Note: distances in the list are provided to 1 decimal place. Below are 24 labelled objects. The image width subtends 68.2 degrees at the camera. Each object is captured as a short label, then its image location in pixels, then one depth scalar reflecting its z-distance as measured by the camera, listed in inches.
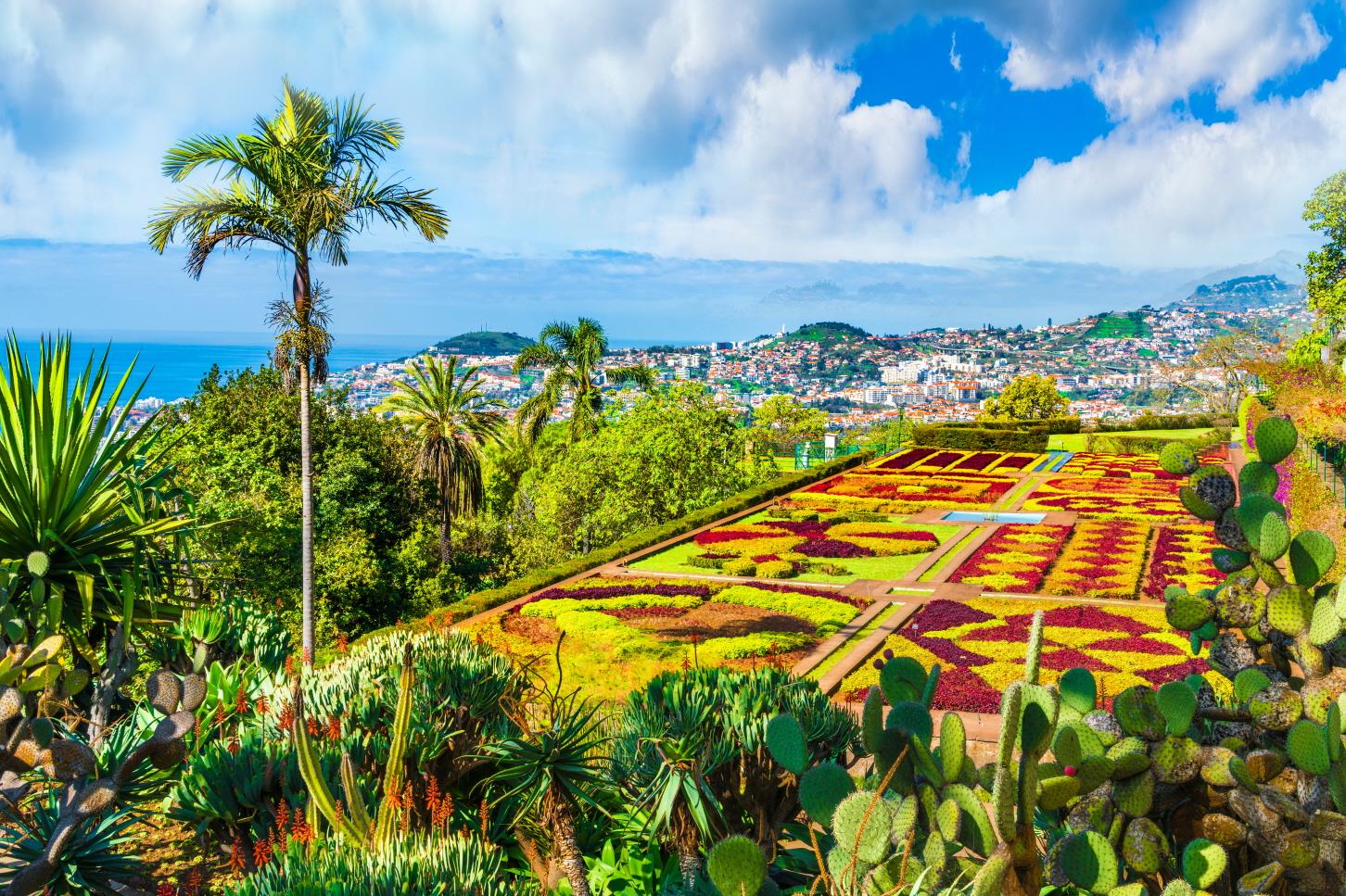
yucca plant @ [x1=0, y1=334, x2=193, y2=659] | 285.1
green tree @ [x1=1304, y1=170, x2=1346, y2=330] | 1248.2
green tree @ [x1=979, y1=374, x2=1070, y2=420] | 2140.7
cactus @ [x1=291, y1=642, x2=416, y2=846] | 175.6
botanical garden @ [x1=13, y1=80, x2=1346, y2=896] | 135.2
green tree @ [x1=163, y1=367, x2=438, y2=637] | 794.8
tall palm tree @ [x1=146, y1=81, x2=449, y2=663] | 524.1
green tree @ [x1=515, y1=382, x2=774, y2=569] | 1106.7
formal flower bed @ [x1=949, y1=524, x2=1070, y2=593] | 719.7
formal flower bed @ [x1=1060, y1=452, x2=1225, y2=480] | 1353.3
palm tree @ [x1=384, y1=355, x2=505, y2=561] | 1015.0
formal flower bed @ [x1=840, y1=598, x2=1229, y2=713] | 480.4
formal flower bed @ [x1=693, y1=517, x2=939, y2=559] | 854.5
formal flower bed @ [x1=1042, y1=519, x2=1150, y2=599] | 693.9
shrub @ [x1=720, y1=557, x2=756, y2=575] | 784.3
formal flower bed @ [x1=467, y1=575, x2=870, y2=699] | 526.9
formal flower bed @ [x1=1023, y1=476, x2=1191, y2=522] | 1025.5
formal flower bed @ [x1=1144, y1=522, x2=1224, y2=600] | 689.0
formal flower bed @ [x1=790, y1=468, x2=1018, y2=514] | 1104.8
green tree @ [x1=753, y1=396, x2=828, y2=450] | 1622.8
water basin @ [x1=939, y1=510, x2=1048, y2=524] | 1029.8
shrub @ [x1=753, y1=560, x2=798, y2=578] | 765.3
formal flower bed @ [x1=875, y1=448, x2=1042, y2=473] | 1465.3
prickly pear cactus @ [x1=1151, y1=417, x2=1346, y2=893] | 130.2
